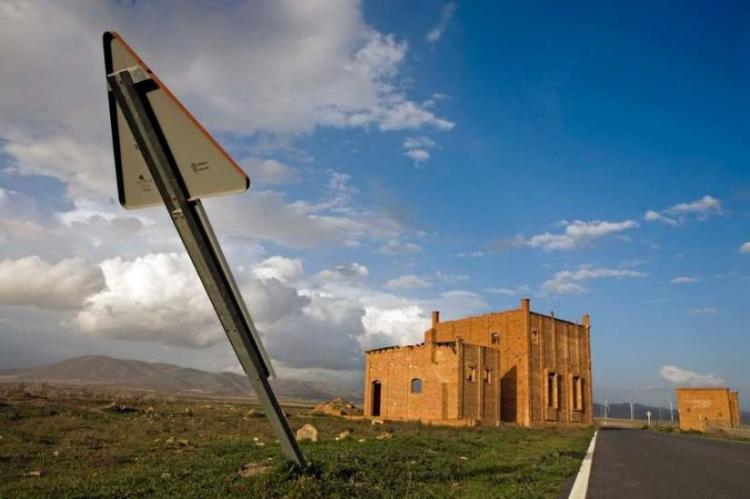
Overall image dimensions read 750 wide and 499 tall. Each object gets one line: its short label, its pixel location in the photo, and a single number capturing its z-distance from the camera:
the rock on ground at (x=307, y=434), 13.54
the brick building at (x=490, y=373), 35.09
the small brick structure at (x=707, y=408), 45.09
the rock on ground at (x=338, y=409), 39.91
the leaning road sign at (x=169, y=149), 3.84
